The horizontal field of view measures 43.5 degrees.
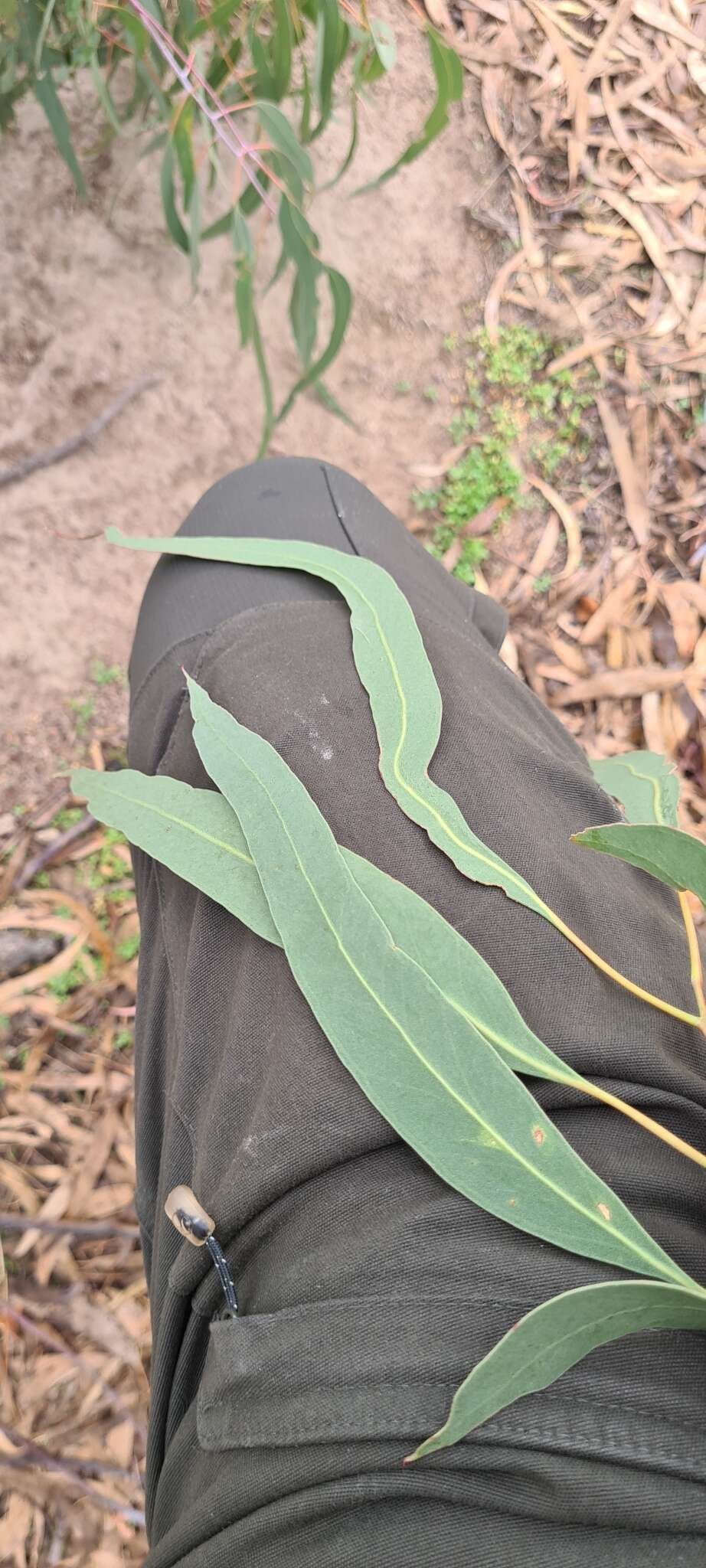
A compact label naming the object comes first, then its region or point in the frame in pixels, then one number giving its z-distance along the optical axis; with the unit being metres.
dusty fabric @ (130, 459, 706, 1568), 0.42
